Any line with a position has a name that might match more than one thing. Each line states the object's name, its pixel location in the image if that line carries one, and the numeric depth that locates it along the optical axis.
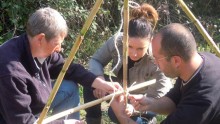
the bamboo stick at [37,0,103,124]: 1.88
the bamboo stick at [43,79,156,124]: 2.12
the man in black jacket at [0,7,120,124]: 2.13
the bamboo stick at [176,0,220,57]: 2.12
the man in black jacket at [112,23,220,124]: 2.00
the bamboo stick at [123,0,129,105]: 1.95
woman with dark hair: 2.62
